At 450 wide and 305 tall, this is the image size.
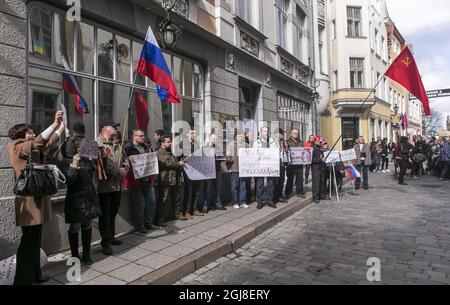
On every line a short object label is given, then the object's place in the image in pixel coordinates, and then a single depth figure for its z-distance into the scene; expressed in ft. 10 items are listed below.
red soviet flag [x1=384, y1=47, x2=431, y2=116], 32.94
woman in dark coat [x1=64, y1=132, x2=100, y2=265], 14.06
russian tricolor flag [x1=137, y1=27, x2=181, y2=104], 18.10
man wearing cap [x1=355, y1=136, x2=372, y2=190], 41.04
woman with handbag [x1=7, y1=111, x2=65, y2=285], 12.44
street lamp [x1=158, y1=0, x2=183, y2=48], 24.09
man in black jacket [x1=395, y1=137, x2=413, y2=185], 44.52
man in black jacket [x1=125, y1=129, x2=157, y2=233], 19.52
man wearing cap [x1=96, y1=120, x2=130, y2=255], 16.22
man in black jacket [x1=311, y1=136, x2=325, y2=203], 31.99
